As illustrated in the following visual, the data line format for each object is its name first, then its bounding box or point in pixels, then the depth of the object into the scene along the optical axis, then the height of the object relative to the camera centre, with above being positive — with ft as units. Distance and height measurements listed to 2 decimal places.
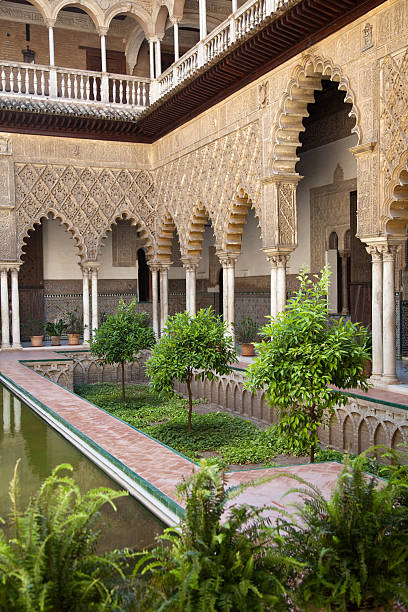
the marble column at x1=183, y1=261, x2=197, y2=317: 47.62 -0.09
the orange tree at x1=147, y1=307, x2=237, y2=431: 26.55 -2.83
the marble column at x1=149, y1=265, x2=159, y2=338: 54.29 -1.62
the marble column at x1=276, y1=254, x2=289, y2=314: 35.24 +0.11
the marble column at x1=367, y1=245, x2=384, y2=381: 27.58 -1.43
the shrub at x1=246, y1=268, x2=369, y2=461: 17.24 -2.19
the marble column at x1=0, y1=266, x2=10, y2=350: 47.19 -2.00
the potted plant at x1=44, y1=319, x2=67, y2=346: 49.95 -3.55
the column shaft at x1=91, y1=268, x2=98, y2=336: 51.08 -0.99
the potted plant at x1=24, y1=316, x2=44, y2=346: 55.52 -3.59
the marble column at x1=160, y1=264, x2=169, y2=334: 53.31 -0.11
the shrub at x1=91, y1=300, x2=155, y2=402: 35.32 -2.98
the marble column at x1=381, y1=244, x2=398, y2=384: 27.04 -1.54
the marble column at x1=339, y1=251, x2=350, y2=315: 43.73 -0.12
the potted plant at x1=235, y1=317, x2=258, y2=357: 46.34 -3.69
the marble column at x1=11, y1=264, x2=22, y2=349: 47.24 -1.80
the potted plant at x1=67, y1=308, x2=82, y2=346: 49.47 -3.40
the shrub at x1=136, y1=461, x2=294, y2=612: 8.25 -3.84
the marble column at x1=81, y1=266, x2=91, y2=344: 50.44 -1.41
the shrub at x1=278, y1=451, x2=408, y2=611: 8.98 -3.94
